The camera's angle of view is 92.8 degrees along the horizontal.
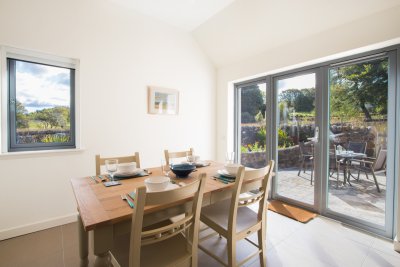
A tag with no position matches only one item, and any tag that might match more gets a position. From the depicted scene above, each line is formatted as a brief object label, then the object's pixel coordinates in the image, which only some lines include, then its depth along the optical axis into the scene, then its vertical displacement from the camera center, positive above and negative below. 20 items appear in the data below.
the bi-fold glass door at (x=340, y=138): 2.04 -0.07
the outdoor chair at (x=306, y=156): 2.62 -0.32
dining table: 0.93 -0.41
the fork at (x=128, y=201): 1.06 -0.40
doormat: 2.40 -1.06
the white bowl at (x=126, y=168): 1.68 -0.31
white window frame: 1.96 +0.68
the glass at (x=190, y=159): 2.09 -0.29
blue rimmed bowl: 1.61 -0.31
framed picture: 2.87 +0.51
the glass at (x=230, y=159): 1.88 -0.26
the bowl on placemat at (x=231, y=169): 1.68 -0.32
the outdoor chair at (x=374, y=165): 2.06 -0.37
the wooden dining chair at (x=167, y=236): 0.92 -0.56
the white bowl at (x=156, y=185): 1.20 -0.33
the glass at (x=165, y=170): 1.76 -0.37
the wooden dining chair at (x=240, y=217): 1.34 -0.69
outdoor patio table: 2.30 -0.31
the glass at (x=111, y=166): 1.51 -0.27
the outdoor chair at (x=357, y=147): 2.21 -0.17
